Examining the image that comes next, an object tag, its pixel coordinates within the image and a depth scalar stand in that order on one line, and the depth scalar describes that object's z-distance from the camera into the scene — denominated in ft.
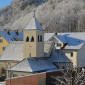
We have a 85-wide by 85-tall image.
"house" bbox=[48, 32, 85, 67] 191.01
